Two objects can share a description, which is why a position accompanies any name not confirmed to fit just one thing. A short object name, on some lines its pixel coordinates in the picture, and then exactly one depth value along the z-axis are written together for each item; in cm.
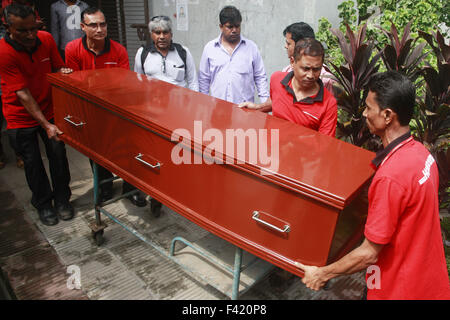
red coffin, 159
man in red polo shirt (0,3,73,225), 285
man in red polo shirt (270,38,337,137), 219
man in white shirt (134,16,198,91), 342
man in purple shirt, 366
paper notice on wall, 605
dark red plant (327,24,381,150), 264
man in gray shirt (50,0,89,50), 462
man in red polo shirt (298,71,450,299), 143
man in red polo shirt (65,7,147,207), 311
